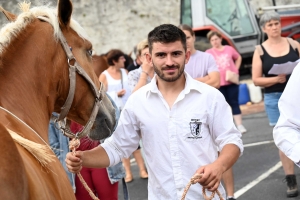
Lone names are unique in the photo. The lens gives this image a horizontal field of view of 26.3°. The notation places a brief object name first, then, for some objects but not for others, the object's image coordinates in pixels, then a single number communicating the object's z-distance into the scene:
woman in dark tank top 7.98
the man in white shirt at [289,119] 3.86
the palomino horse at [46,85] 3.24
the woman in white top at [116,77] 9.55
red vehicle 18.17
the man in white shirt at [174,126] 4.25
